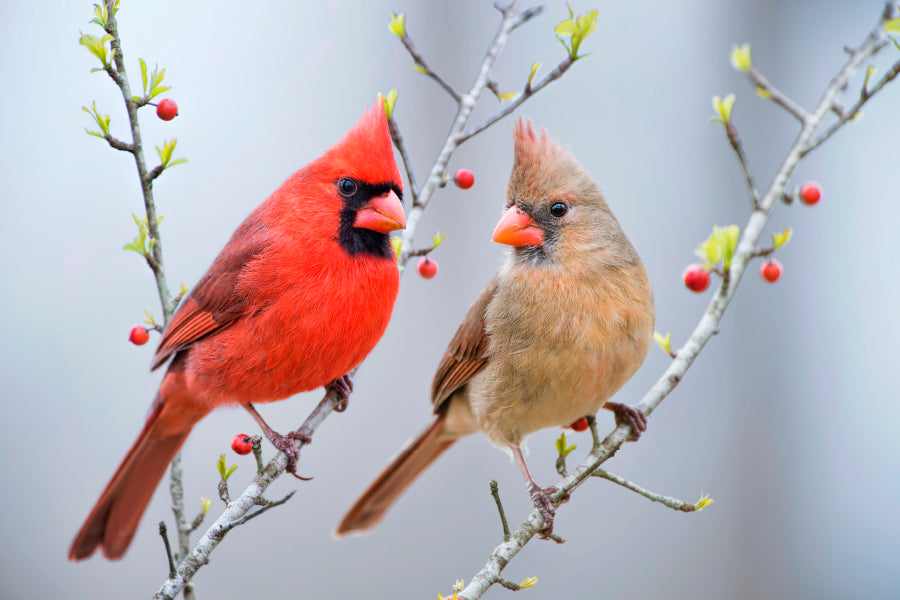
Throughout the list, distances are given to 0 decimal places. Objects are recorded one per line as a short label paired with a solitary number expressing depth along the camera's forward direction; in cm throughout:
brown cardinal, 446
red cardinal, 440
